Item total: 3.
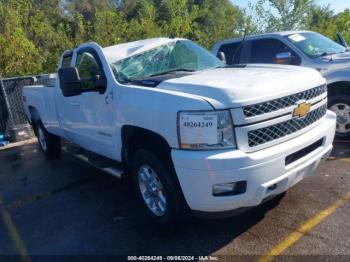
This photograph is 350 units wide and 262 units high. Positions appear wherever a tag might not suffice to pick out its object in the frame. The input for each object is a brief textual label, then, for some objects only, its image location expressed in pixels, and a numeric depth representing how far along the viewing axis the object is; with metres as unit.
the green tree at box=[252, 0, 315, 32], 21.41
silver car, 6.17
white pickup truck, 3.02
